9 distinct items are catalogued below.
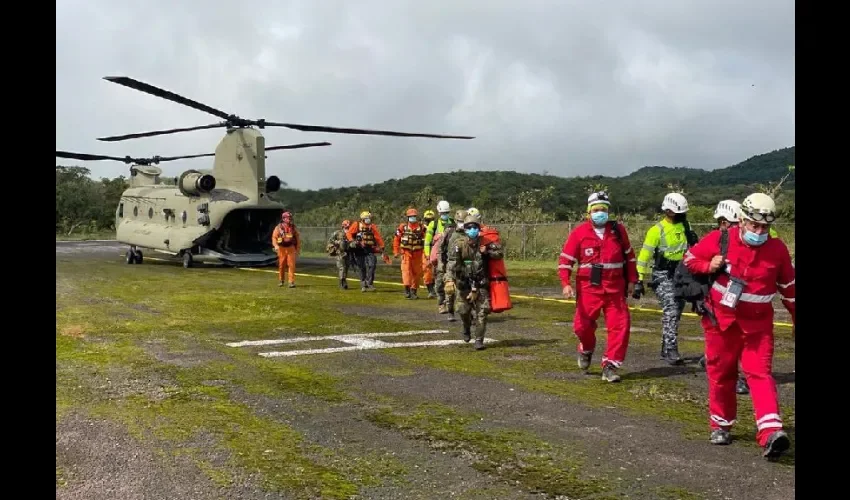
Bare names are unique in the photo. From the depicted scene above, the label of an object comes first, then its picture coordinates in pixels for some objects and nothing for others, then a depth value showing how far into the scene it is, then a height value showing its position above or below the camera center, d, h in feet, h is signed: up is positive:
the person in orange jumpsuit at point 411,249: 55.77 -0.78
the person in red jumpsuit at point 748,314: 18.01 -1.86
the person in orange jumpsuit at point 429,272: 55.62 -2.54
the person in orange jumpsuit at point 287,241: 64.64 -0.27
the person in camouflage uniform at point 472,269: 33.63 -1.37
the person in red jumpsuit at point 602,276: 26.86 -1.34
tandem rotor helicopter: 81.35 +3.41
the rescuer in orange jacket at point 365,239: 60.90 -0.03
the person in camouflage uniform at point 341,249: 61.82 -0.92
